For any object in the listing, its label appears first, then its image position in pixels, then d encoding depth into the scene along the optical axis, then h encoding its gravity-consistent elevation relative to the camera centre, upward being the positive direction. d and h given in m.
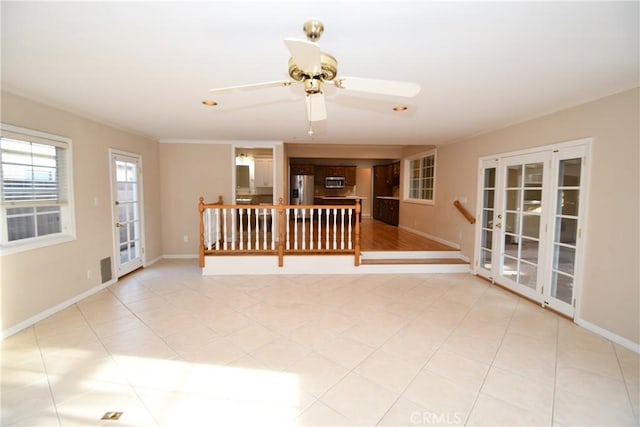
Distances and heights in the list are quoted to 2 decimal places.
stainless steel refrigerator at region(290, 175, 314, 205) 9.32 +0.24
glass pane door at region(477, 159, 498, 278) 4.50 -0.30
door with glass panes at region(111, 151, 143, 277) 4.39 -0.28
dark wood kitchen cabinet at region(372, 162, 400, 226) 8.52 +0.13
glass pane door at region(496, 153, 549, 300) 3.65 -0.36
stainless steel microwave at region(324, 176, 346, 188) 10.19 +0.52
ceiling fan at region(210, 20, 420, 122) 1.46 +0.69
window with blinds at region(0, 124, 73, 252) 2.79 +0.07
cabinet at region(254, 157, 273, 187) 8.29 +0.65
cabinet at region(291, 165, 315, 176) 9.55 +0.87
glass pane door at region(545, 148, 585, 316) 3.16 -0.36
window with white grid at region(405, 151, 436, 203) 6.62 +0.47
